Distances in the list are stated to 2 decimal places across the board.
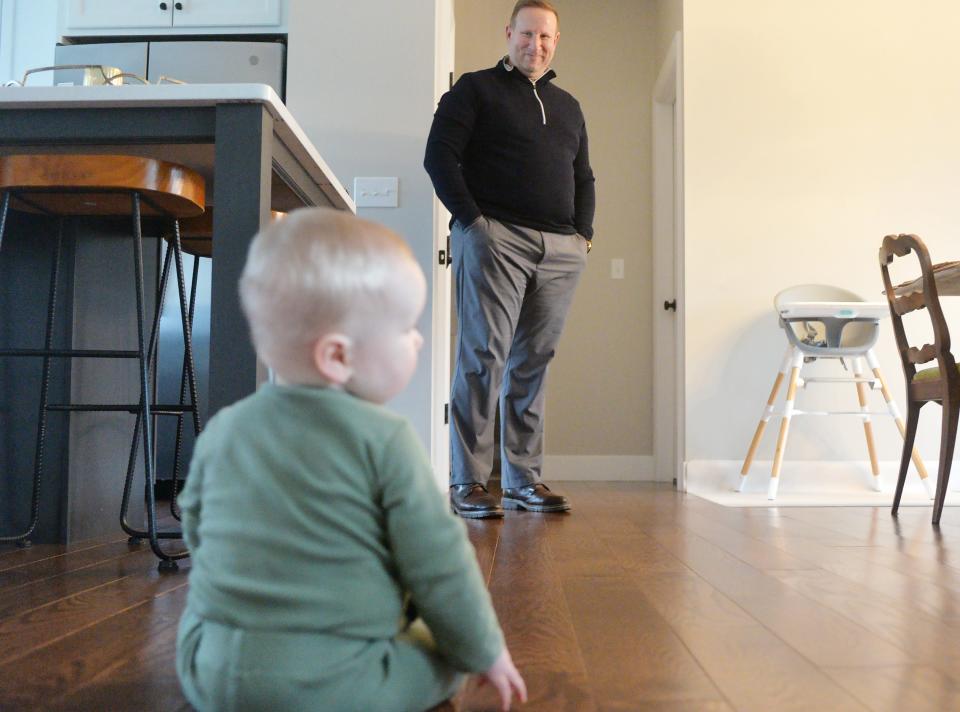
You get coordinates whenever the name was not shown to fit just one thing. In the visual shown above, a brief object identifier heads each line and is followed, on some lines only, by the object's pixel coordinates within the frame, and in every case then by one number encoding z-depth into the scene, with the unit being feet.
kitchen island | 4.65
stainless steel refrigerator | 11.49
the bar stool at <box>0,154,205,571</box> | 5.32
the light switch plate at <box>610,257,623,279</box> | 16.84
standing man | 8.96
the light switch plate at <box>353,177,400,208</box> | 10.70
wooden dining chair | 8.64
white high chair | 12.28
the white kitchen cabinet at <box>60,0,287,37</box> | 11.80
